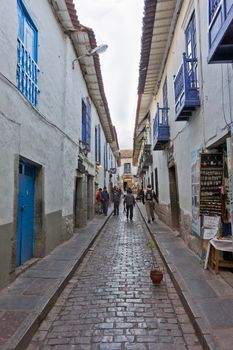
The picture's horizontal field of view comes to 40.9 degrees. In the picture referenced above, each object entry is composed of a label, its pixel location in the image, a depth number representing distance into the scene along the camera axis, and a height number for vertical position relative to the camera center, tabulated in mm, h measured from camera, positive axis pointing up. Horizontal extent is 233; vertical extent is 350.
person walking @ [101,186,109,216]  17648 -300
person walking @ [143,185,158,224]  13852 -378
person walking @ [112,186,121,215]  19047 -305
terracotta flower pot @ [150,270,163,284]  5207 -1348
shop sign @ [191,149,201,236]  6406 +116
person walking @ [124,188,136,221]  16062 -379
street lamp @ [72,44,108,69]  9148 +4381
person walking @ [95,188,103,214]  17953 -272
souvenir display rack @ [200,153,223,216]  5922 +239
